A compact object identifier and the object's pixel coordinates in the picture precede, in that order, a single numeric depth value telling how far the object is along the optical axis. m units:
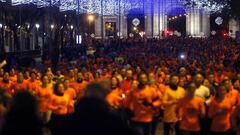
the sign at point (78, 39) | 66.56
